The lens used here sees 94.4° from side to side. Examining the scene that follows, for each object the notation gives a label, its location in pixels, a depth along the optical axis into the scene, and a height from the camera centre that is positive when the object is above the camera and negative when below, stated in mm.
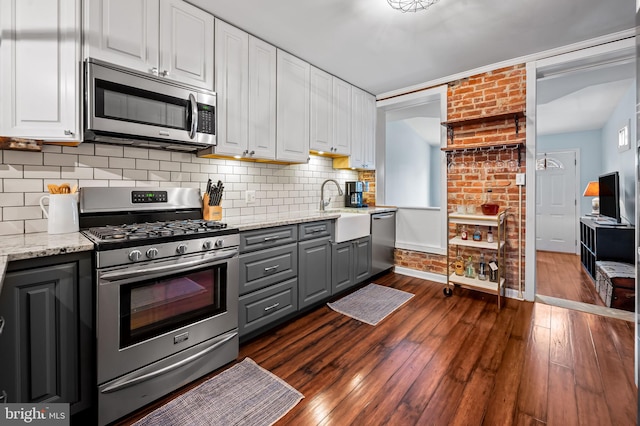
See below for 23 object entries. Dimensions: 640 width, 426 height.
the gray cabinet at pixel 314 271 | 2688 -557
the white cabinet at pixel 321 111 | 3213 +1130
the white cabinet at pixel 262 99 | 2590 +1021
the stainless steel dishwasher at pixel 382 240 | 3666 -364
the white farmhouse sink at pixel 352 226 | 3061 -152
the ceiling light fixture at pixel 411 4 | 2080 +1487
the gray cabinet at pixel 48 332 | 1266 -546
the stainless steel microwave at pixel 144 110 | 1752 +676
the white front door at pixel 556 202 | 5836 +210
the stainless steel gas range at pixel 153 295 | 1497 -483
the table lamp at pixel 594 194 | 4932 +315
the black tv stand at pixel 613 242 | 3484 -362
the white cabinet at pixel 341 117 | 3504 +1157
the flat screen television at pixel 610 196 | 3879 +221
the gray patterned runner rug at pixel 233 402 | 1525 -1059
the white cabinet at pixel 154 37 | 1768 +1156
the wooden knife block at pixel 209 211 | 2442 +9
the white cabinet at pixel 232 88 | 2357 +1019
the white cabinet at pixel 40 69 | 1531 +773
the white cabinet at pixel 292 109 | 2846 +1036
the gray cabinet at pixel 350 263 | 3068 -564
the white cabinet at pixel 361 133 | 3811 +1055
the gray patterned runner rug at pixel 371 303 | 2781 -938
